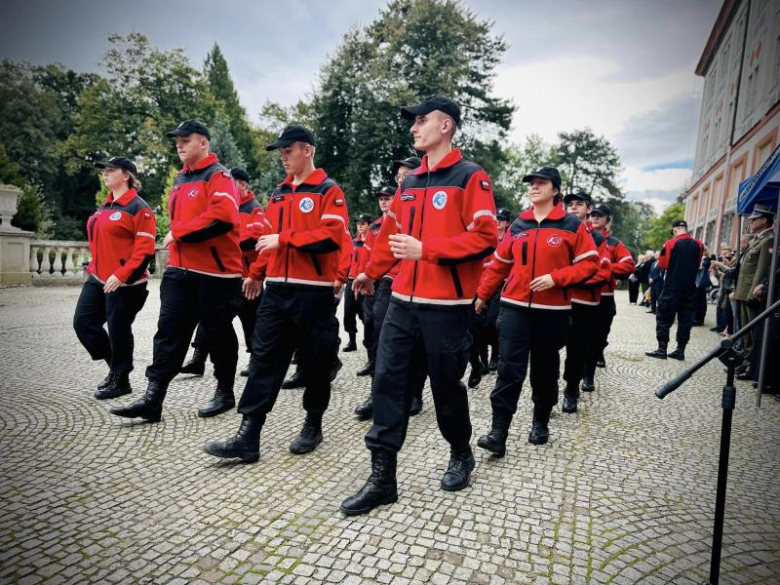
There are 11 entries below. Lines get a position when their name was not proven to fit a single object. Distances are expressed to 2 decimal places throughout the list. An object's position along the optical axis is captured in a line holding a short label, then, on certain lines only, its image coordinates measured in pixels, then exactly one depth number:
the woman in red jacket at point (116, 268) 4.66
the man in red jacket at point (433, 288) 2.82
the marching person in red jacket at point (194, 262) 4.03
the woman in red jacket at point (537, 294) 3.82
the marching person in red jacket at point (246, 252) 5.63
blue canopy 5.60
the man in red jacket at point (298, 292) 3.44
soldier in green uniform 6.22
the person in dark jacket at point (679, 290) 8.23
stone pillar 13.82
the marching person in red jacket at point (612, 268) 5.93
